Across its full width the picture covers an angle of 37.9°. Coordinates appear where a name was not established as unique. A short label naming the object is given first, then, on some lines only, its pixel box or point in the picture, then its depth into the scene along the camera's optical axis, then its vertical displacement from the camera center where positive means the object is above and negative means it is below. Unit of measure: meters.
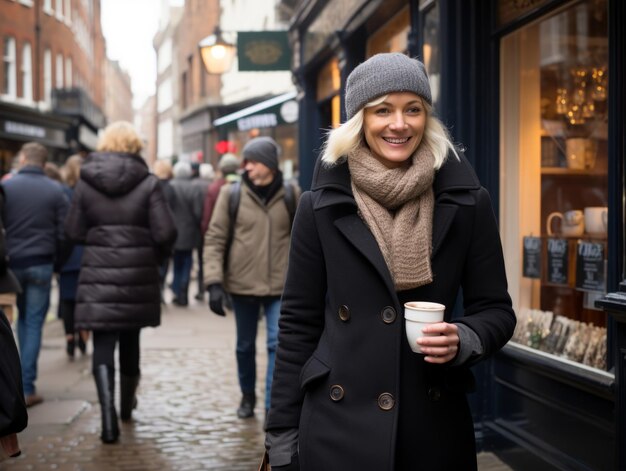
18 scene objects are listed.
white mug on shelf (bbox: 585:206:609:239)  4.59 +0.07
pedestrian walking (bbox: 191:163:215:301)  13.65 +0.57
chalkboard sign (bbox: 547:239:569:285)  5.12 -0.16
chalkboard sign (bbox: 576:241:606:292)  4.65 -0.17
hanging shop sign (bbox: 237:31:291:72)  12.48 +2.54
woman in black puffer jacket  6.04 -0.06
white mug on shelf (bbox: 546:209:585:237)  4.96 +0.06
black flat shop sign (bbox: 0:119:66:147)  27.18 +3.28
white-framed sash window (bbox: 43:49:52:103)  33.22 +5.92
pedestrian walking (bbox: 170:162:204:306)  13.31 +0.14
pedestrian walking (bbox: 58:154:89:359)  8.81 -0.63
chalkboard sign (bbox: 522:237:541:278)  5.45 -0.14
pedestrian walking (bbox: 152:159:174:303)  13.27 +0.86
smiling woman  2.52 -0.16
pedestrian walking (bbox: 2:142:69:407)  7.25 -0.02
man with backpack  6.37 -0.07
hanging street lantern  14.30 +2.86
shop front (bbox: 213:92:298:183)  12.87 +1.72
